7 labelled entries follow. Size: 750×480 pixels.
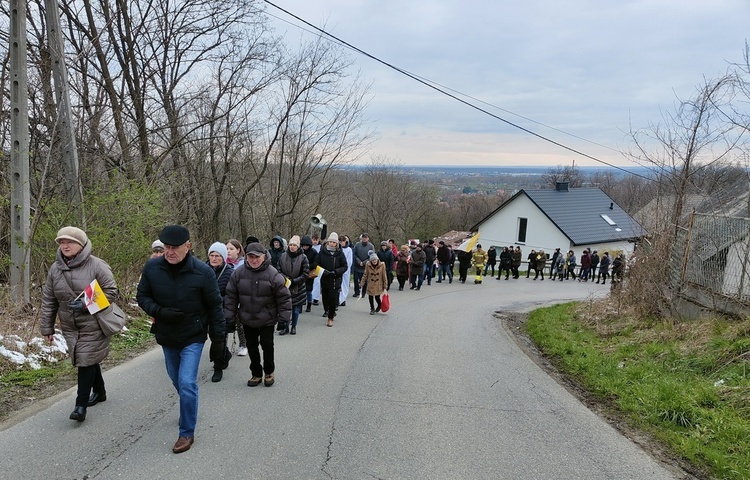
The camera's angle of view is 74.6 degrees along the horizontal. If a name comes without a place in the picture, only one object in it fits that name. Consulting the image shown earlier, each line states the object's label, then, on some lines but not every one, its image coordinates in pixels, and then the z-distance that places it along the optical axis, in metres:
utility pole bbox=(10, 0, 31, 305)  7.24
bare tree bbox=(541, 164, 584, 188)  72.44
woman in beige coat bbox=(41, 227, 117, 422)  4.60
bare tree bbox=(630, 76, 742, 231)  10.99
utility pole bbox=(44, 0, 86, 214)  8.32
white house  38.56
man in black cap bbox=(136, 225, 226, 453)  4.30
